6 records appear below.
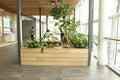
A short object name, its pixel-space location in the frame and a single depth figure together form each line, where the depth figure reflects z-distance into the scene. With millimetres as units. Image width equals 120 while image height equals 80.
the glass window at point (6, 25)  7196
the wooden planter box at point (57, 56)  2863
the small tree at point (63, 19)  3095
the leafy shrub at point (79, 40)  2982
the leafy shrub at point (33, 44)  2948
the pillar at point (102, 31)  2903
